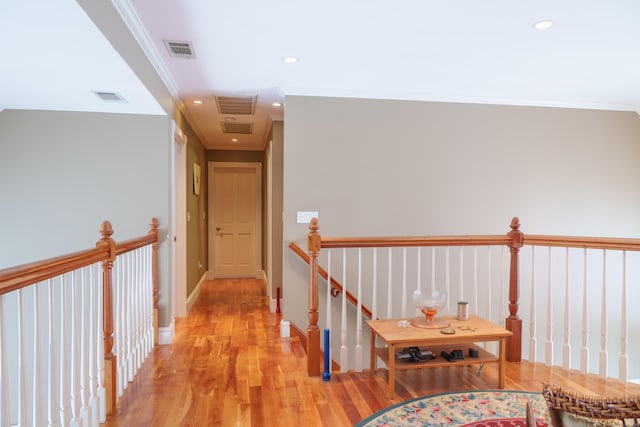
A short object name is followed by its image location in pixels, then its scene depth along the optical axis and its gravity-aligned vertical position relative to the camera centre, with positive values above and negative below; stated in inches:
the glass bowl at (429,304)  99.0 -24.0
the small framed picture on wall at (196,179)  215.0 +17.2
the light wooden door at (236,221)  286.5 -8.7
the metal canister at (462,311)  106.6 -27.8
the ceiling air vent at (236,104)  163.3 +46.2
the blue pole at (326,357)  104.3 -39.6
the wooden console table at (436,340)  92.6 -31.1
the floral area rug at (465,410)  84.4 -45.9
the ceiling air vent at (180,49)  110.8 +47.1
